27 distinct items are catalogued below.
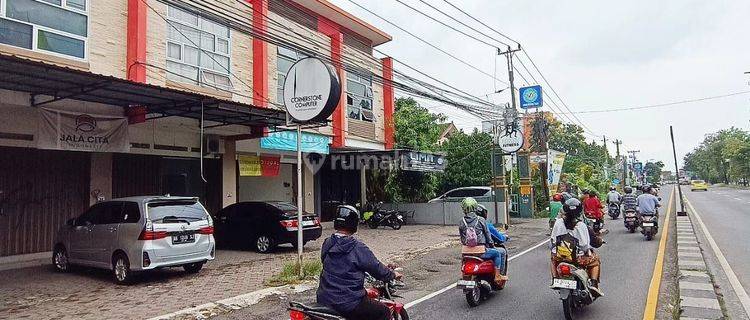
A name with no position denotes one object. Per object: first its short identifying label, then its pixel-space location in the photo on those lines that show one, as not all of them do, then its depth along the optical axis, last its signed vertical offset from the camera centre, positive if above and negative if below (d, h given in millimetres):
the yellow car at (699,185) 55966 -750
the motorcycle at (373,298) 3785 -959
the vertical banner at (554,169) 23303 +677
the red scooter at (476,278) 6664 -1301
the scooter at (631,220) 15172 -1232
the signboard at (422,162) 20250 +1023
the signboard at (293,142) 16156 +1609
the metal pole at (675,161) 20536 +915
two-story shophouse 10516 +1979
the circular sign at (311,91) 9320 +1893
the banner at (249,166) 16625 +808
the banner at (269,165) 17438 +855
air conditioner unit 15320 +1463
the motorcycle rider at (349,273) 3904 -695
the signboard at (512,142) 19547 +1672
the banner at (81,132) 10266 +1363
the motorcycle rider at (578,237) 6238 -703
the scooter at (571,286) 5703 -1220
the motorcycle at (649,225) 13281 -1208
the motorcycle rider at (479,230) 6910 -654
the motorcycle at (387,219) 19719 -1318
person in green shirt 12305 -636
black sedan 12688 -966
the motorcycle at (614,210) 20875 -1235
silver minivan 8625 -813
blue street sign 22500 +3997
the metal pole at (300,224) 9316 -684
